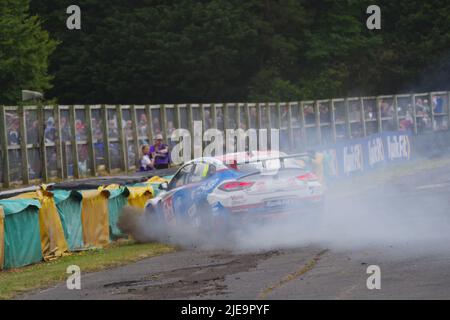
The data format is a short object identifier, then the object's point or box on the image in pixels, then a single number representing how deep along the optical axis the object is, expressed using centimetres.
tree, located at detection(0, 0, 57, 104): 4781
